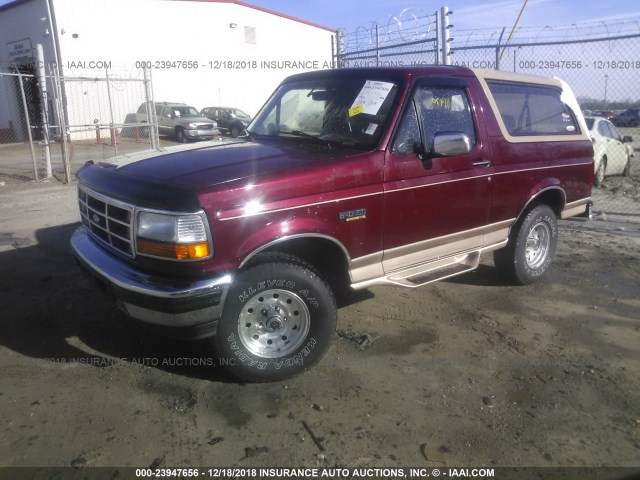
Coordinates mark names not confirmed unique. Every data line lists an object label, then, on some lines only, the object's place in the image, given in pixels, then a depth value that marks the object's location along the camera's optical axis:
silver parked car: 24.30
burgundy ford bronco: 3.33
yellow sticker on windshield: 4.27
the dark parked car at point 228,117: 26.78
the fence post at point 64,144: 11.80
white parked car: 11.43
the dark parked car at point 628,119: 31.34
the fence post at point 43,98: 12.21
